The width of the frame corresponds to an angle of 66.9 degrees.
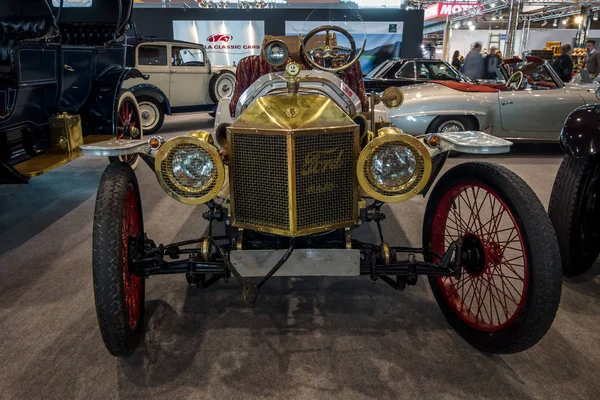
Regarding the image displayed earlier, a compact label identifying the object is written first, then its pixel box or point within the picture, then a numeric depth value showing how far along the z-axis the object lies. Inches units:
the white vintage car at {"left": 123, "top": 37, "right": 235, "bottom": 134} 309.5
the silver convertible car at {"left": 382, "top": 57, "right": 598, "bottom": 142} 226.1
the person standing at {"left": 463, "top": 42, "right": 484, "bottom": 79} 354.9
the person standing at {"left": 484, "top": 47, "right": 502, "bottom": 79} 358.3
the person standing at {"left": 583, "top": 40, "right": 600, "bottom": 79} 359.3
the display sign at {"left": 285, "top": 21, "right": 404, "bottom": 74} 501.7
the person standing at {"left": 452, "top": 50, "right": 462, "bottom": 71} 462.5
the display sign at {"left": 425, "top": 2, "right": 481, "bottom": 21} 756.6
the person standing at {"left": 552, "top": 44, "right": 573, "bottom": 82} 335.6
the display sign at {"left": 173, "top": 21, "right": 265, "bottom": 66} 497.0
